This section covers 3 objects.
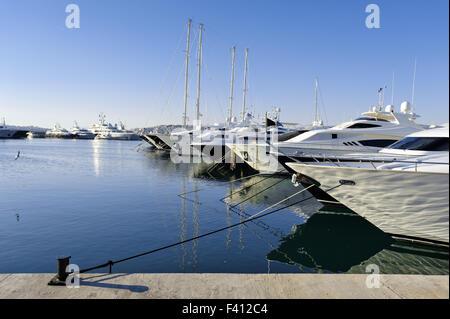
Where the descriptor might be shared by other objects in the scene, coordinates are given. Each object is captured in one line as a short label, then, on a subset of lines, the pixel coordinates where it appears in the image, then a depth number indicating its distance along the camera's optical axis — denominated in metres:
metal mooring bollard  5.54
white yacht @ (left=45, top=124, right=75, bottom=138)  161.64
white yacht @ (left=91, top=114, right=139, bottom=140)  151.88
